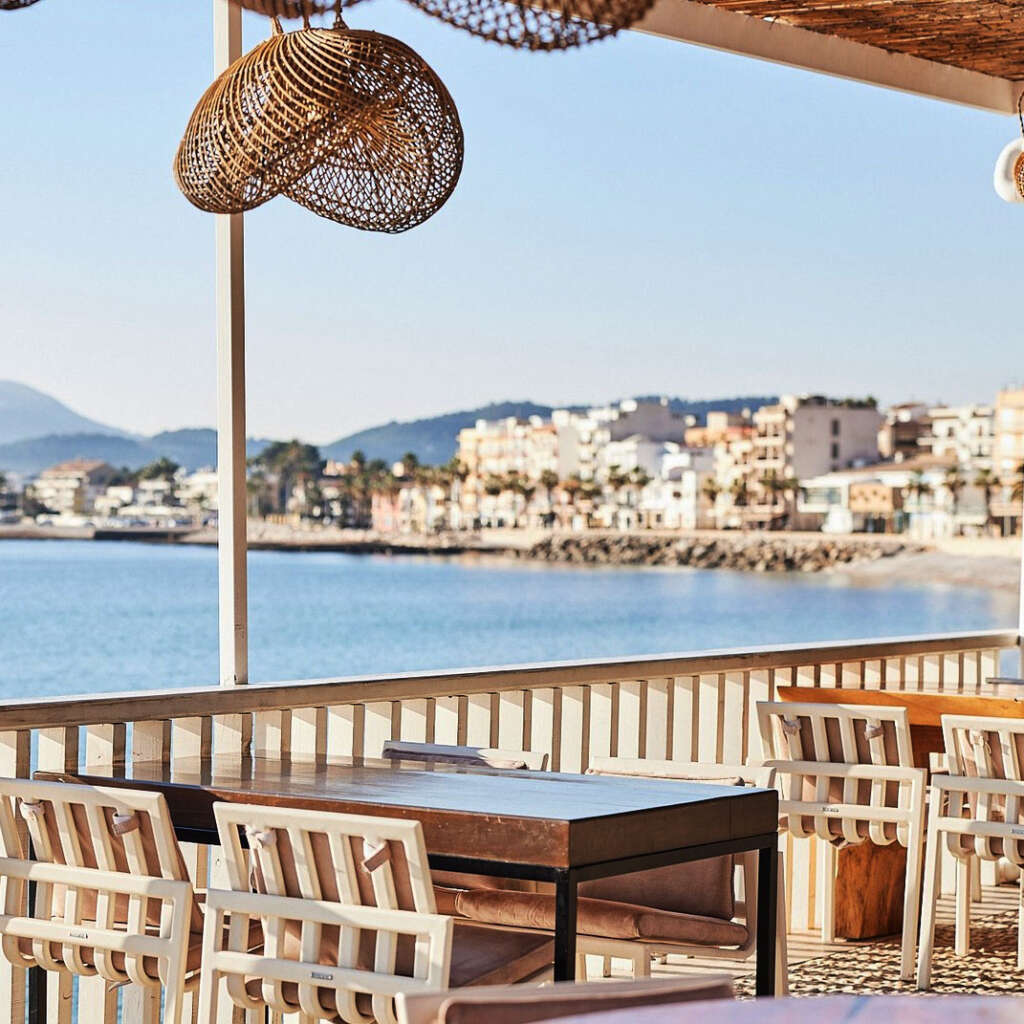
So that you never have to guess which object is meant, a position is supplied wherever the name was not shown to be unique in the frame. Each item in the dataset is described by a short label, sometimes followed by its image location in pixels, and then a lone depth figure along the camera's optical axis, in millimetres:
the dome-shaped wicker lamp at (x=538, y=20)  4911
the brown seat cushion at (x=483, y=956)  5547
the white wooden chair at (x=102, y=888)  5626
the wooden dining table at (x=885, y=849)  9562
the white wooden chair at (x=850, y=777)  8710
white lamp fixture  10510
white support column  8023
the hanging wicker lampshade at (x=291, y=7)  5907
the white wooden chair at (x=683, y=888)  6636
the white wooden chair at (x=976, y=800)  8504
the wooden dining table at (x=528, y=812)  5440
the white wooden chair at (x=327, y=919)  5142
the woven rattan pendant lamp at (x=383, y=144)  5739
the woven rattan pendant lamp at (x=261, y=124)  5684
